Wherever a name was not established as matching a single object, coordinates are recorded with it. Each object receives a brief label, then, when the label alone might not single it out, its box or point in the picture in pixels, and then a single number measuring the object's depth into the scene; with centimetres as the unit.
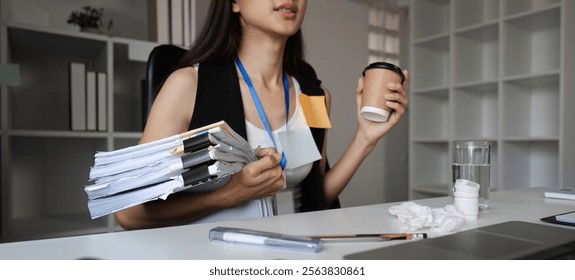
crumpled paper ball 60
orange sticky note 97
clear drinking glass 81
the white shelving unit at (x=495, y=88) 225
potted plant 181
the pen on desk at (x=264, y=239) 48
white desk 48
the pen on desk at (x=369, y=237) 53
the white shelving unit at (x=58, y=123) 162
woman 91
